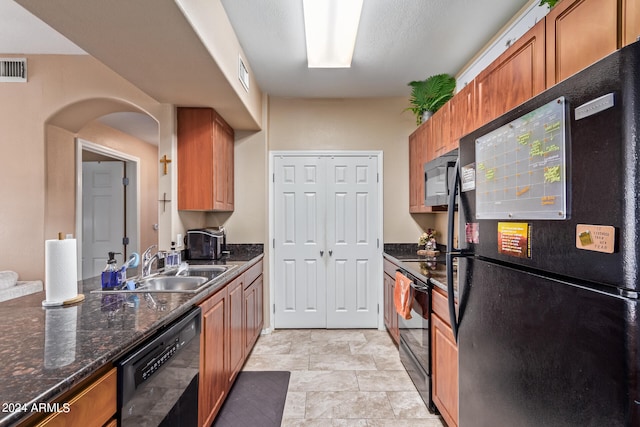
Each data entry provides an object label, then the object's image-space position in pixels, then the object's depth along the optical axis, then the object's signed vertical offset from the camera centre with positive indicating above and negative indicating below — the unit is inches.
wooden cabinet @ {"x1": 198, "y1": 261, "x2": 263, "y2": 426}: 68.2 -34.0
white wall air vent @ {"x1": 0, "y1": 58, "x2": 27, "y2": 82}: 105.0 +49.9
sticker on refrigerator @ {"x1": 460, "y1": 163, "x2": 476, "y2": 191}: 48.6 +6.1
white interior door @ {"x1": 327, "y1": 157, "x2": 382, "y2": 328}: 142.2 -10.8
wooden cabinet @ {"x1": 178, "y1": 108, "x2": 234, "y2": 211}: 108.8 +19.7
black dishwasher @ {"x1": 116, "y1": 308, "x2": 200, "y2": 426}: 40.2 -25.1
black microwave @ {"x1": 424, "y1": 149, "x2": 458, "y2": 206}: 93.1 +12.0
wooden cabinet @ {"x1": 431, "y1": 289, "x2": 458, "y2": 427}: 66.5 -34.0
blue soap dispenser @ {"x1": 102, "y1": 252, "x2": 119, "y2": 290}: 66.7 -13.7
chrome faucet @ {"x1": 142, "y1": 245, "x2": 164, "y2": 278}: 80.7 -12.6
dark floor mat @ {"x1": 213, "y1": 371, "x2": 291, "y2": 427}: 79.9 -53.0
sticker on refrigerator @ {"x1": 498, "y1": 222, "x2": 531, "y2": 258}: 36.4 -3.1
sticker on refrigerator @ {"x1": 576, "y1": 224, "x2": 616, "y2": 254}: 26.4 -2.1
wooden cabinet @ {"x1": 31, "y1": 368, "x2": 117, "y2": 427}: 30.3 -20.4
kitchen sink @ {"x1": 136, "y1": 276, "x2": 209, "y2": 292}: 82.9 -18.4
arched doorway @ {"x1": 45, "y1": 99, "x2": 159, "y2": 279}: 110.1 +20.0
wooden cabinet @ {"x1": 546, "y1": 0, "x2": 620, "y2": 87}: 42.3 +27.1
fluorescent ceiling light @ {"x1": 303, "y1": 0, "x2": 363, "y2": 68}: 80.1 +54.3
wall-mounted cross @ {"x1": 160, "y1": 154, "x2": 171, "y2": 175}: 105.6 +18.7
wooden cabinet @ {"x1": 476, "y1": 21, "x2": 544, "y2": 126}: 56.1 +28.4
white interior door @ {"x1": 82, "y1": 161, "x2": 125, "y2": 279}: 173.3 +2.7
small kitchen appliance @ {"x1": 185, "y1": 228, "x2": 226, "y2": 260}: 114.1 -10.8
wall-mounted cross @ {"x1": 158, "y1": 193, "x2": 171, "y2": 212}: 106.1 +4.7
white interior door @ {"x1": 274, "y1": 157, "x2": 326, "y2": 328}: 142.2 -10.8
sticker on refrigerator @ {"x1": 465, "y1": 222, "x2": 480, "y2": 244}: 47.4 -2.8
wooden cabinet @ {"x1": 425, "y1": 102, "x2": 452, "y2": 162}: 97.7 +27.5
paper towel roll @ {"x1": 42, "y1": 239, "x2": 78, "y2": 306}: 52.6 -9.5
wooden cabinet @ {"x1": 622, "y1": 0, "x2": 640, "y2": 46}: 38.8 +24.8
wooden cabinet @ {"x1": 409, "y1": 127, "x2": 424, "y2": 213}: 126.5 +18.3
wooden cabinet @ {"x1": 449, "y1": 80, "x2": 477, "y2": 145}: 80.8 +28.6
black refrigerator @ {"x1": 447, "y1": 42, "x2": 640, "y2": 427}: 25.5 -4.2
